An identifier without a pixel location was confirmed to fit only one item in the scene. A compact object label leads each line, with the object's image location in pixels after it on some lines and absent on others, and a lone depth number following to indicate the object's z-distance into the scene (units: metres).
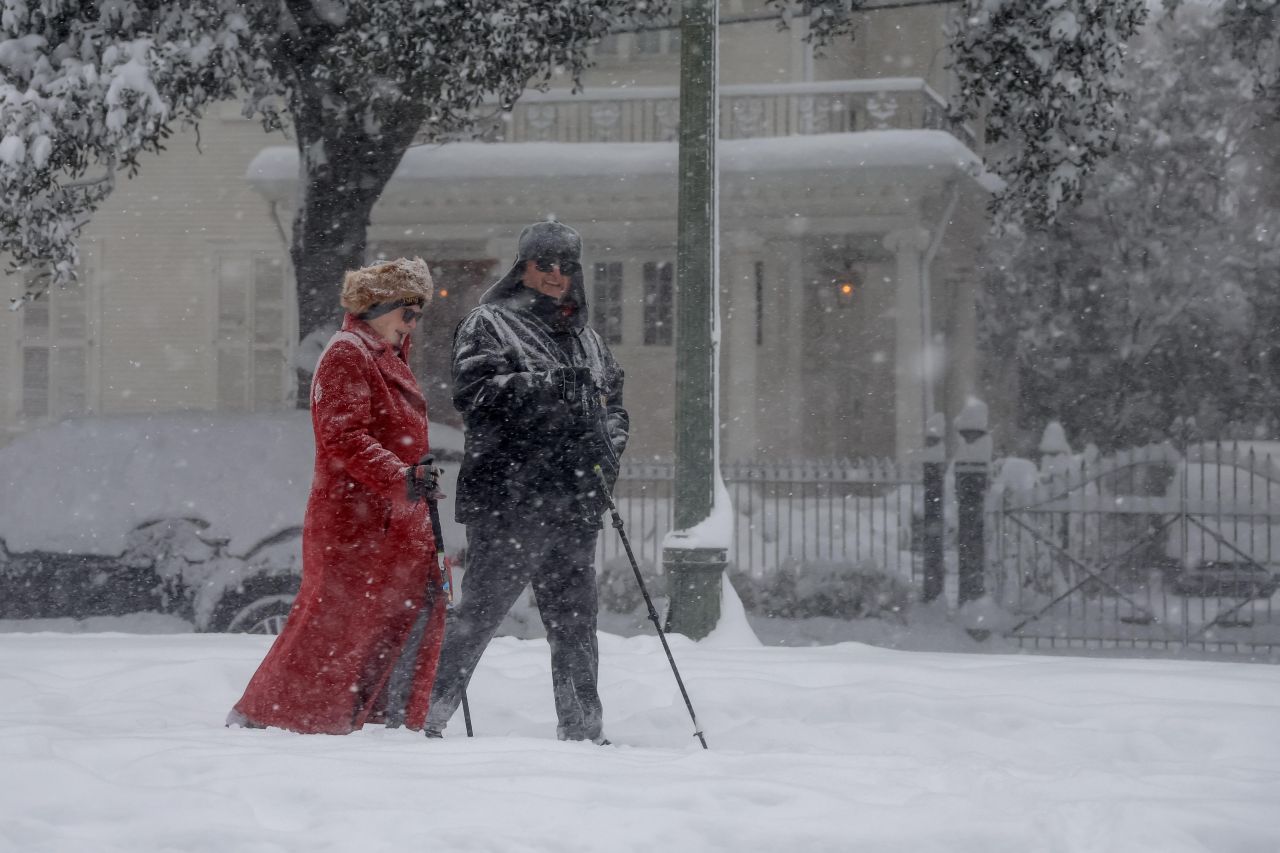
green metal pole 14.57
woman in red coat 8.98
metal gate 20.36
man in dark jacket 9.16
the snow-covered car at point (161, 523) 14.30
